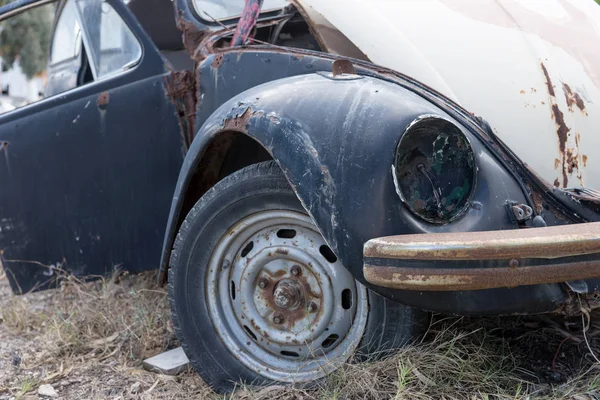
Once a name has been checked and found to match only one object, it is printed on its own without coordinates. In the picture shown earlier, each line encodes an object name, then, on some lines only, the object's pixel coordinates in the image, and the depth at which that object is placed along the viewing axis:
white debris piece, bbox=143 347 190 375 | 2.80
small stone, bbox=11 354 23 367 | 3.06
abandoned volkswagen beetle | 2.07
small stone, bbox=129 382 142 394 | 2.69
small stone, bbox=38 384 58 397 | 2.72
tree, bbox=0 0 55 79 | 26.92
